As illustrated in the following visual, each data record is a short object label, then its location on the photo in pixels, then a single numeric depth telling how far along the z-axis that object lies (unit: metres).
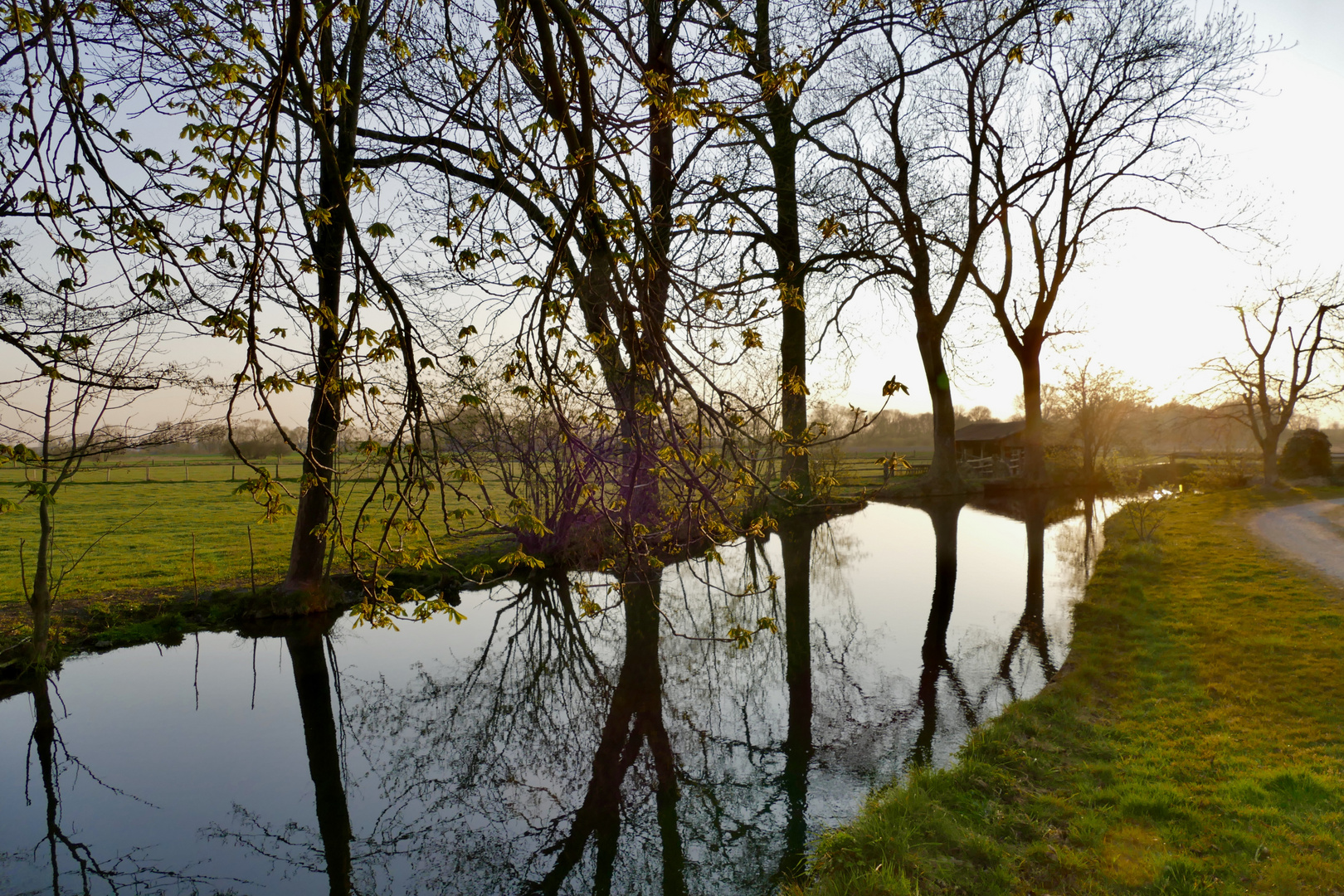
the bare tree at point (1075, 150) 19.09
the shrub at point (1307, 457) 26.62
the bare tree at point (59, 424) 3.77
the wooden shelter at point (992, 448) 32.47
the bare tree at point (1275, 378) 25.64
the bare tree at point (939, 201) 18.00
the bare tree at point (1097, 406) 29.61
